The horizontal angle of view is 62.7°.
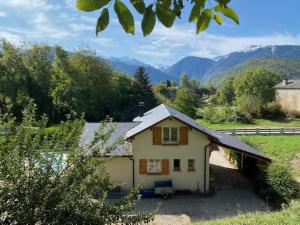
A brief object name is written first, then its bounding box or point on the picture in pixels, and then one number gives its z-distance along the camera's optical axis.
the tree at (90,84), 30.40
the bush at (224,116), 37.96
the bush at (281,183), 11.63
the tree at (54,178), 4.30
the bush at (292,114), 40.20
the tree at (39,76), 31.97
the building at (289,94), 44.17
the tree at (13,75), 29.92
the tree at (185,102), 35.75
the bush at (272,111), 39.90
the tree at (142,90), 34.71
